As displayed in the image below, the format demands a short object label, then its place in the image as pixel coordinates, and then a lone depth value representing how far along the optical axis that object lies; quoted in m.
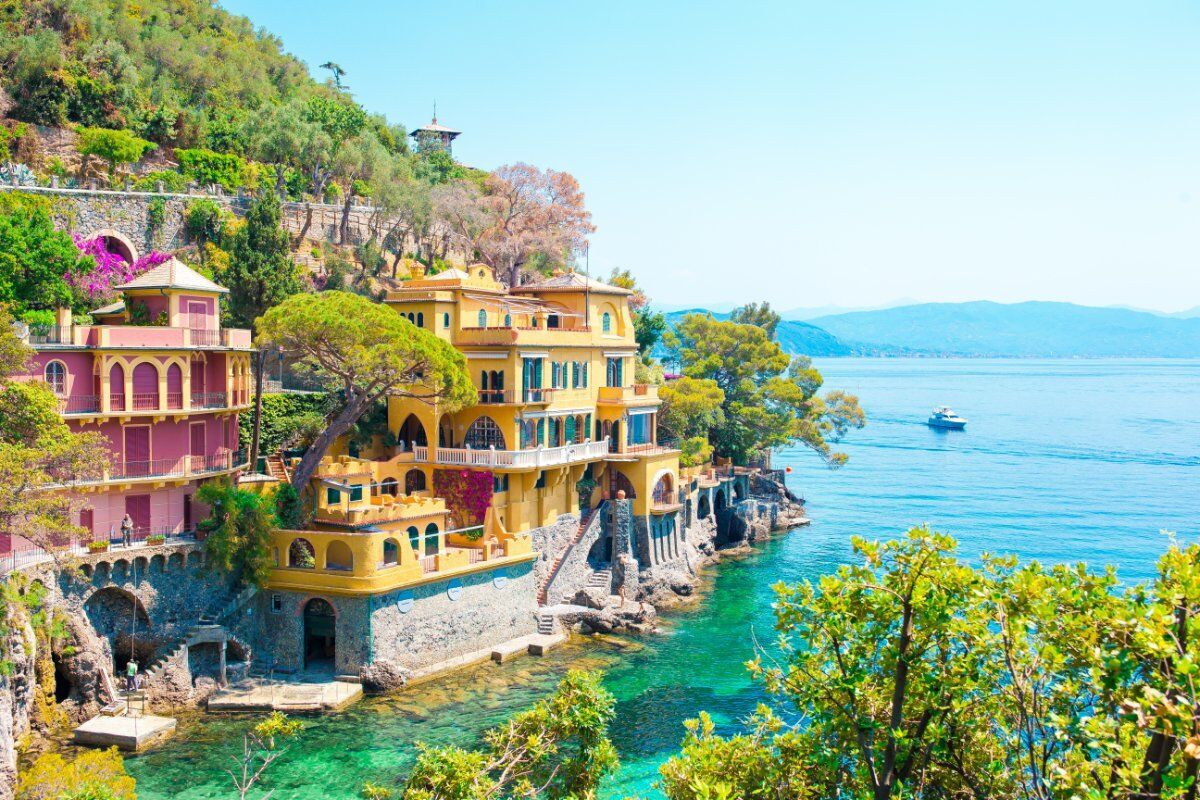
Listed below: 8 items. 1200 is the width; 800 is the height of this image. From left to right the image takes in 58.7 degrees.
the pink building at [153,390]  31.91
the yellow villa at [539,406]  41.81
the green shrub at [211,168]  55.09
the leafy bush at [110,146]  53.19
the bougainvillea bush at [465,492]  41.47
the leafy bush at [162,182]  50.07
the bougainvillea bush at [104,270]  42.38
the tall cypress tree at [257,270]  43.84
